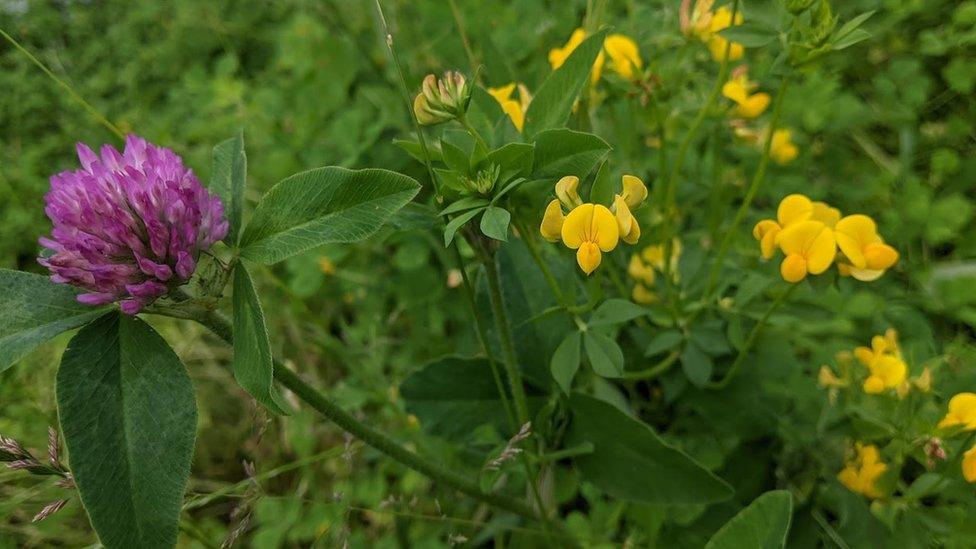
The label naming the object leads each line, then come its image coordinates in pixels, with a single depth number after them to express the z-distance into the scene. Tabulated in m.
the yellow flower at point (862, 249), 0.20
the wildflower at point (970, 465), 0.19
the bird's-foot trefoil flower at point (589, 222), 0.18
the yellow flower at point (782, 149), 0.29
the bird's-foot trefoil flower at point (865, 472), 0.22
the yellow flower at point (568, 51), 0.23
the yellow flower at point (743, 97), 0.23
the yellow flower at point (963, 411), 0.20
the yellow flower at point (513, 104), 0.21
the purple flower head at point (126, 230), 0.17
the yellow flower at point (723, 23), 0.24
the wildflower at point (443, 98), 0.18
